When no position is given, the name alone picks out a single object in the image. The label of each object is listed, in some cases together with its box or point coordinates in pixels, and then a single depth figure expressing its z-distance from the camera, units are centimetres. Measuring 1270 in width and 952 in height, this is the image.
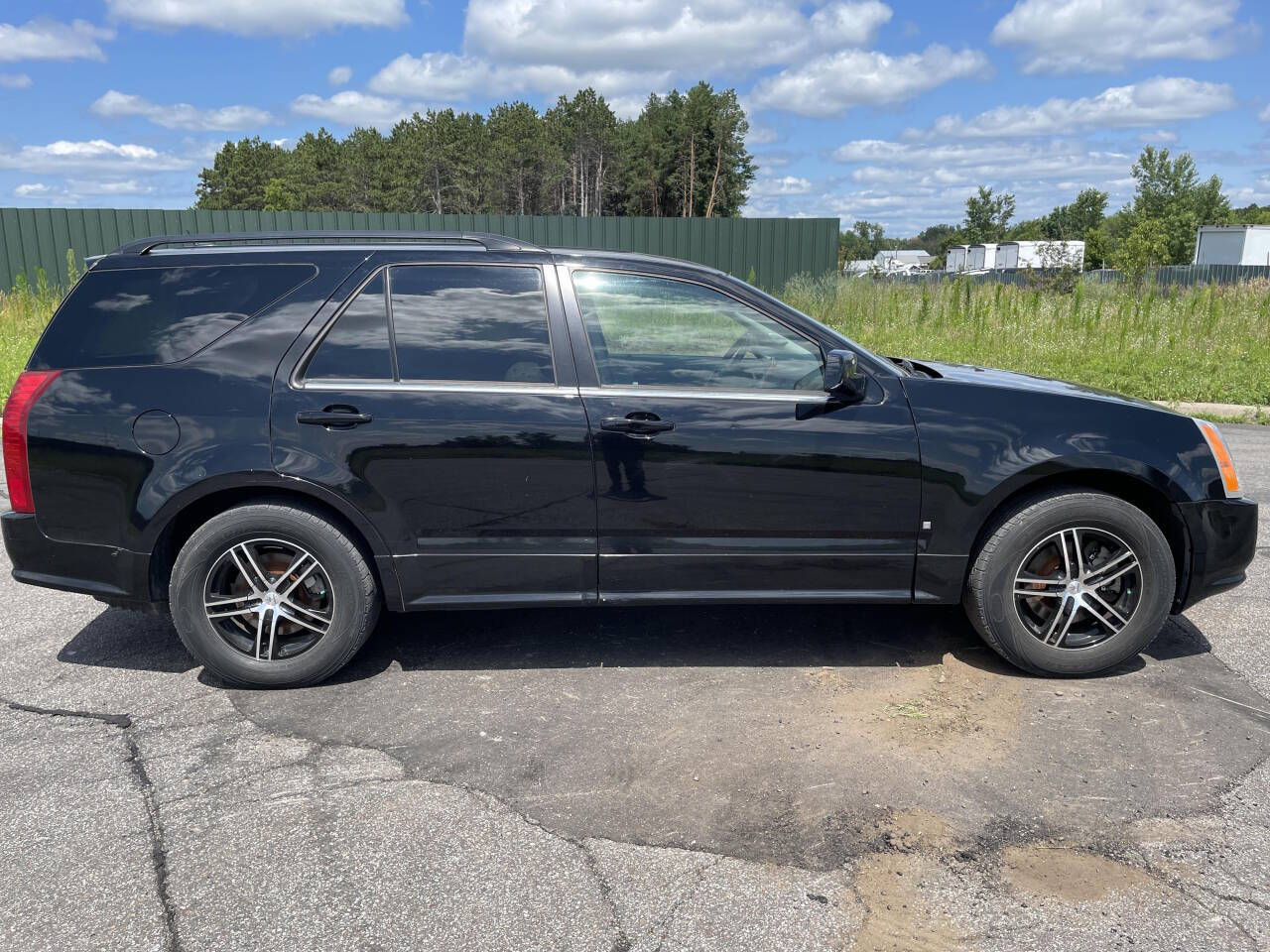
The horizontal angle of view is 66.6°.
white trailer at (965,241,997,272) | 7338
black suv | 392
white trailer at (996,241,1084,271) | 3978
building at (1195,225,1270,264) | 5297
